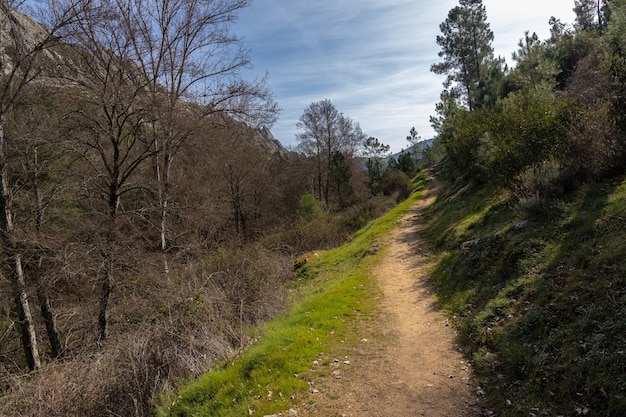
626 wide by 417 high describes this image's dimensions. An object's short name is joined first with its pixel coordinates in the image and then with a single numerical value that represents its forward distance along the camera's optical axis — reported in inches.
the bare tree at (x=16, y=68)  302.5
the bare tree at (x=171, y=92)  398.0
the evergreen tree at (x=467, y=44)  1473.9
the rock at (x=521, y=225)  290.4
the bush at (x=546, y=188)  289.3
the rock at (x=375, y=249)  494.8
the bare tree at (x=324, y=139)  1470.2
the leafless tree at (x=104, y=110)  326.3
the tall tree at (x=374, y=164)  1779.7
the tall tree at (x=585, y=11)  1457.2
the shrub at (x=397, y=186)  1186.0
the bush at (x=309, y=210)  933.2
